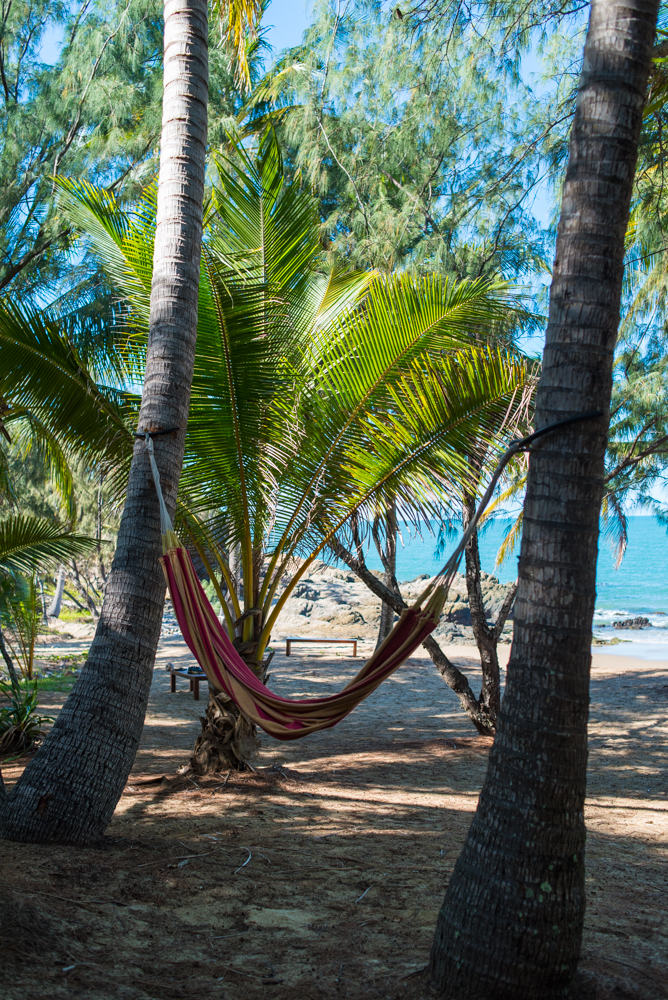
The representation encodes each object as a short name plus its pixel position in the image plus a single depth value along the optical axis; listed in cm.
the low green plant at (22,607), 555
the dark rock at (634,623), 2157
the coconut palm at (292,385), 381
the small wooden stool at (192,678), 717
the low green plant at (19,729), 474
